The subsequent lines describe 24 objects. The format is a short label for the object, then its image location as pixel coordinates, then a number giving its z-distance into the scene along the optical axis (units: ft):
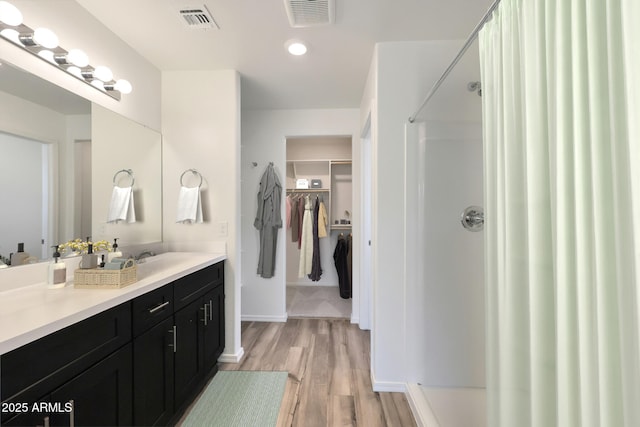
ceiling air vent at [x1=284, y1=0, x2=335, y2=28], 4.92
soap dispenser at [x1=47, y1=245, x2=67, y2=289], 4.27
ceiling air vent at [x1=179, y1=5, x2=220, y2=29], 5.18
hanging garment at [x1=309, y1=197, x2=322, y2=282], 13.32
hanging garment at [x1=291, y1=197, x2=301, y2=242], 13.52
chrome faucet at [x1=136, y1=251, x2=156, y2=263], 6.37
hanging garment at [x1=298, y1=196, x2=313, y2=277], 13.14
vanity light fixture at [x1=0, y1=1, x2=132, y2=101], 4.04
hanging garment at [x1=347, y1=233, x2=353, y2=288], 13.12
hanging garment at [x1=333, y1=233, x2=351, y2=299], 12.90
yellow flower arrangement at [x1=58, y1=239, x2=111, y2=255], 4.81
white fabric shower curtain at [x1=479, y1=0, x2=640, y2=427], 1.59
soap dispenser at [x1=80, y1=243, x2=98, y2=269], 4.49
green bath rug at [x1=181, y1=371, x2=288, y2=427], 5.26
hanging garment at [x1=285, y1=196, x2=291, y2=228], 13.10
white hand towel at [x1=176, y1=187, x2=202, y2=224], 7.21
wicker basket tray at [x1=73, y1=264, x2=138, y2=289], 4.17
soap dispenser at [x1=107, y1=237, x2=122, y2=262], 5.55
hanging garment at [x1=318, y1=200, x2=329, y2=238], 13.12
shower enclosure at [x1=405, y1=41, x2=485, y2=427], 5.82
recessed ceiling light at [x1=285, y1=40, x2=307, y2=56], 6.12
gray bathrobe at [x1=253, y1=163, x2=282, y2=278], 10.11
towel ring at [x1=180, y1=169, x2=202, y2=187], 7.52
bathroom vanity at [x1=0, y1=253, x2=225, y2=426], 2.66
